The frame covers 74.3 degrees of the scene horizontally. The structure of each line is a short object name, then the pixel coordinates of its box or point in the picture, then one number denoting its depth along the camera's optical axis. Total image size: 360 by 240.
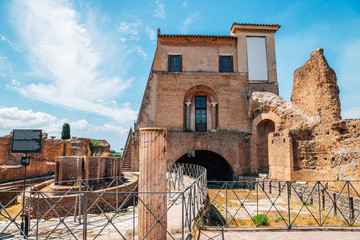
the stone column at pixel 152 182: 4.25
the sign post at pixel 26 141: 9.19
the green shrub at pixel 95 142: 24.69
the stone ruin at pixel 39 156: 12.98
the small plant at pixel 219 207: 9.22
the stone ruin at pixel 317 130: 9.37
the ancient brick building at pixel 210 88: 16.92
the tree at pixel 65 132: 30.03
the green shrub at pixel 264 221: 6.75
